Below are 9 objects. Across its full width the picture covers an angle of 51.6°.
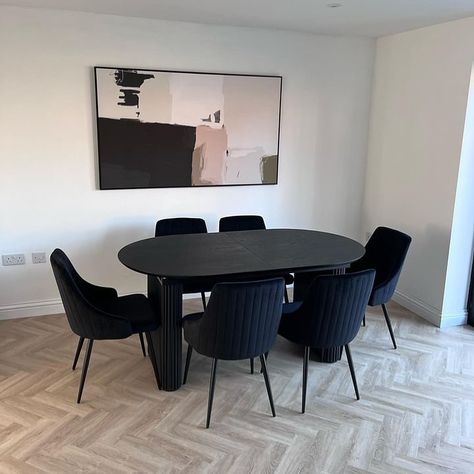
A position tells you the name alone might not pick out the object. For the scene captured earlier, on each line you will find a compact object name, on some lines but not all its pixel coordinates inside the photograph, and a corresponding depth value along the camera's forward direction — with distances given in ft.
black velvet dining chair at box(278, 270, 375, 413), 8.61
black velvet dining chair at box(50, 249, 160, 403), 8.68
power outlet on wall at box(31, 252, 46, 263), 13.16
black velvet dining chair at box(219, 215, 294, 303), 13.46
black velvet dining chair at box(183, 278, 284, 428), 8.00
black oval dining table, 9.34
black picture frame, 12.85
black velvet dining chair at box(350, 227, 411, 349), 11.16
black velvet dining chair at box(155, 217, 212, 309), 12.92
